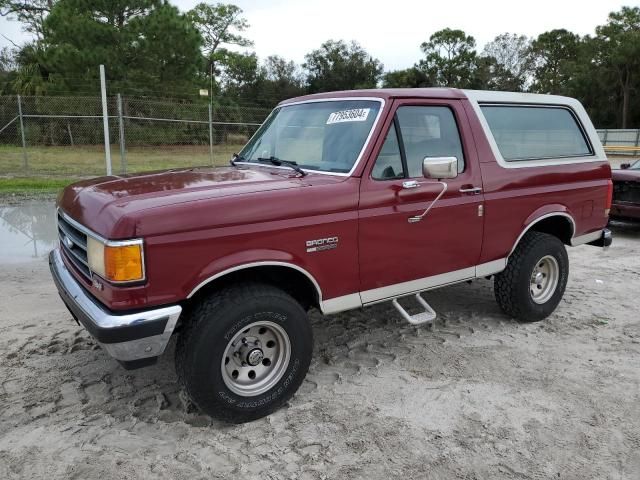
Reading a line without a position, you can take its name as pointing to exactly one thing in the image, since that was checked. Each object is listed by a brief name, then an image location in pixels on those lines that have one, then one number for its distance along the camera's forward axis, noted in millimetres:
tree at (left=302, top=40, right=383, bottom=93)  51938
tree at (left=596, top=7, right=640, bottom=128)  46562
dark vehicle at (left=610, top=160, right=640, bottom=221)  8688
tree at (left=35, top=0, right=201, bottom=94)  25266
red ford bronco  2906
